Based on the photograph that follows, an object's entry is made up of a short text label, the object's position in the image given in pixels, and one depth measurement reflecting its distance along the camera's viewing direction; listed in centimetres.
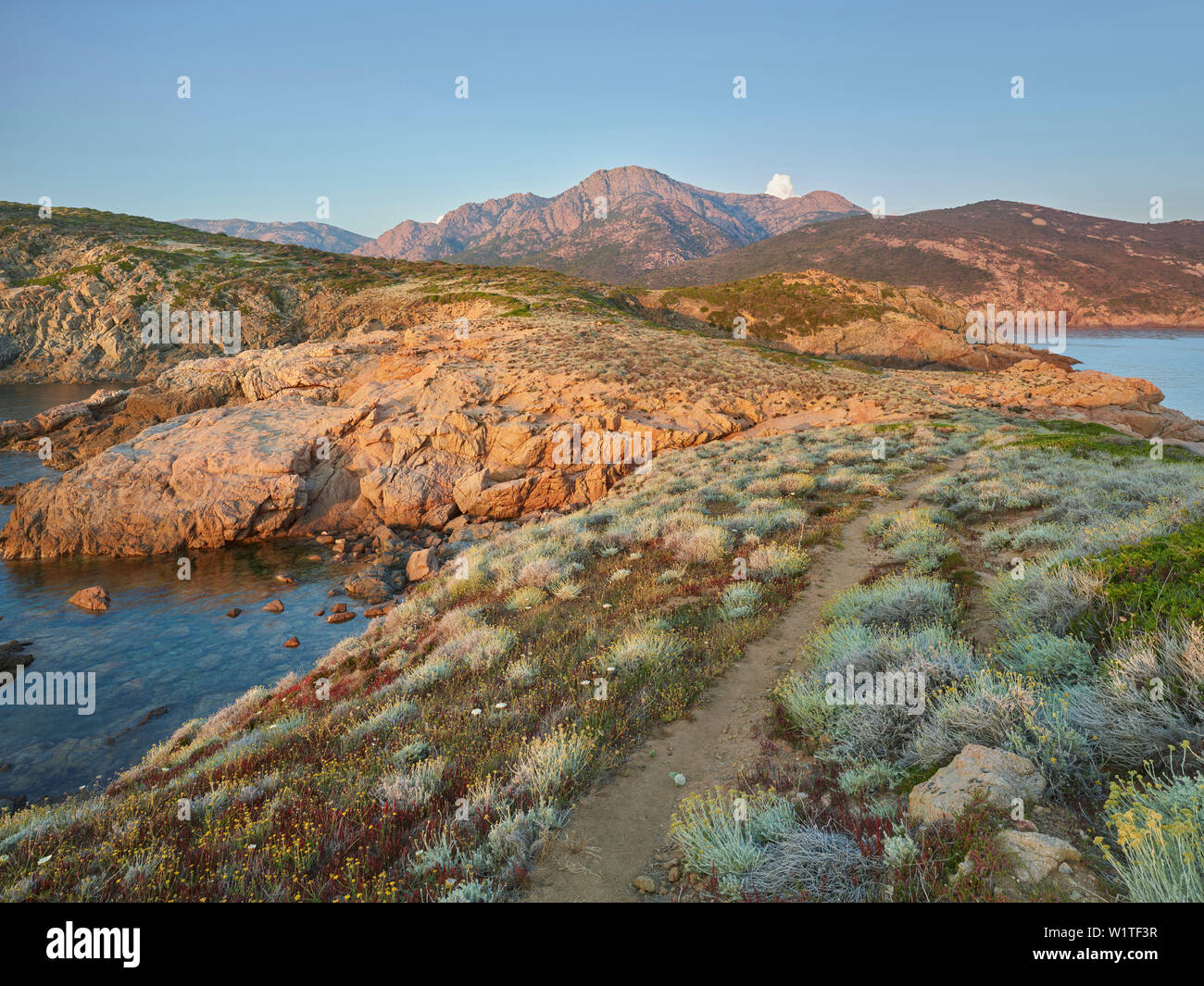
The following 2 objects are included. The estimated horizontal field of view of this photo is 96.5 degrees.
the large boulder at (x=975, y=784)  347
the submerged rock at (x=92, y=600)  1789
